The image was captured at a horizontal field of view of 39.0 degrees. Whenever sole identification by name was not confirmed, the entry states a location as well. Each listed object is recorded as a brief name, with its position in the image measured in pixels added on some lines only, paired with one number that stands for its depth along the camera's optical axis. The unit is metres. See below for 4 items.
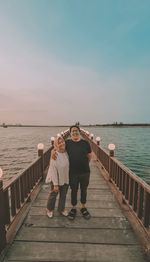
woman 4.04
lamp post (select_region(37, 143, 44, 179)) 6.94
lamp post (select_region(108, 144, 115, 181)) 6.62
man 4.11
